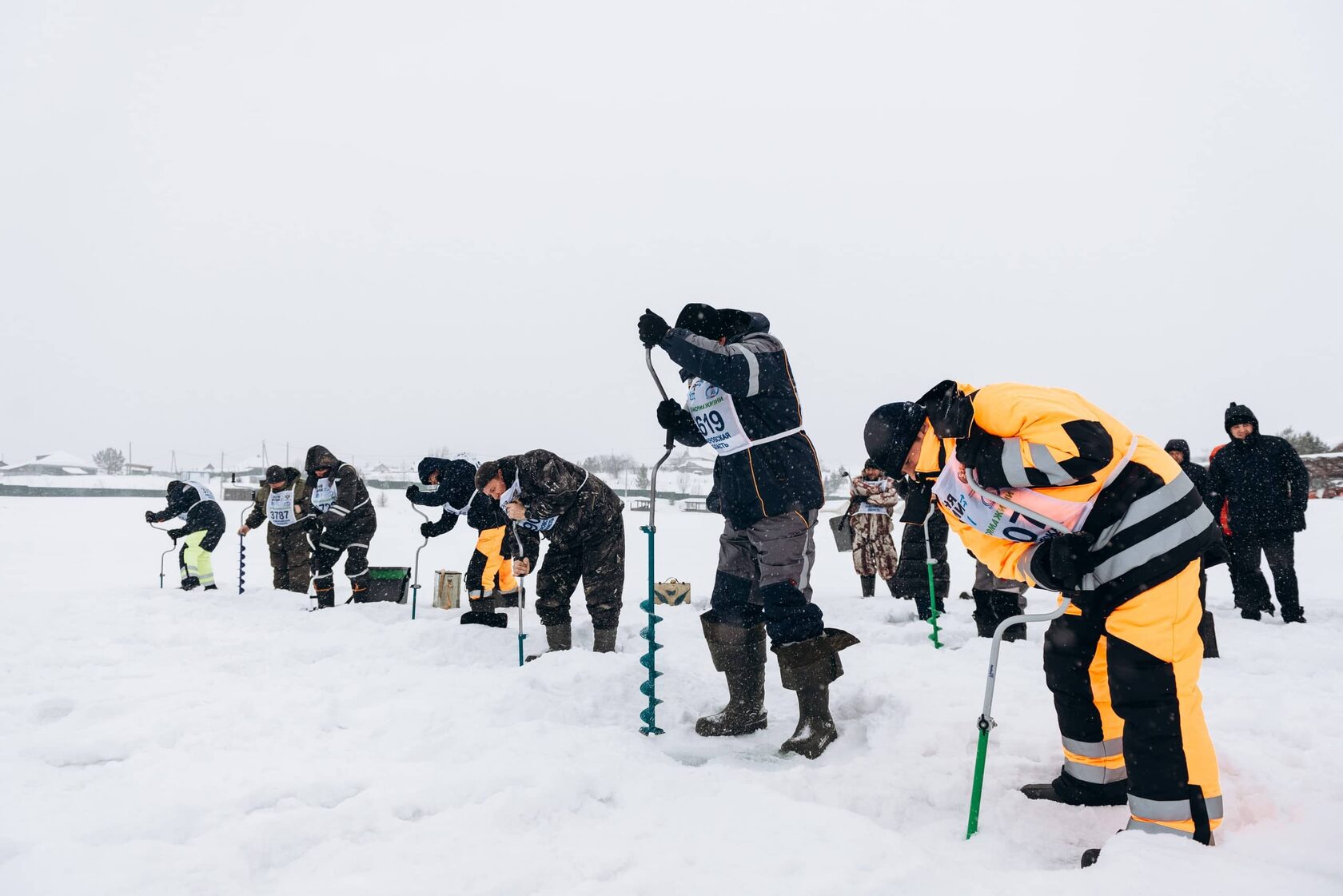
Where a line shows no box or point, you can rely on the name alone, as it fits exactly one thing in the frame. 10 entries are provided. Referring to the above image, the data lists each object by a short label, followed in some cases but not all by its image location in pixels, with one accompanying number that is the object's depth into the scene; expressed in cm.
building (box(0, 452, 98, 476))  4638
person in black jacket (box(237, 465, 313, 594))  917
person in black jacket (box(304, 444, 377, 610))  794
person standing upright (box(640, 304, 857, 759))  315
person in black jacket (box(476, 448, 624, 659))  491
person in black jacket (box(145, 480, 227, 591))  938
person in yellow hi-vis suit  206
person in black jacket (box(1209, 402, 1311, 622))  641
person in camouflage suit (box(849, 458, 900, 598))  816
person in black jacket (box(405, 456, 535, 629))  660
